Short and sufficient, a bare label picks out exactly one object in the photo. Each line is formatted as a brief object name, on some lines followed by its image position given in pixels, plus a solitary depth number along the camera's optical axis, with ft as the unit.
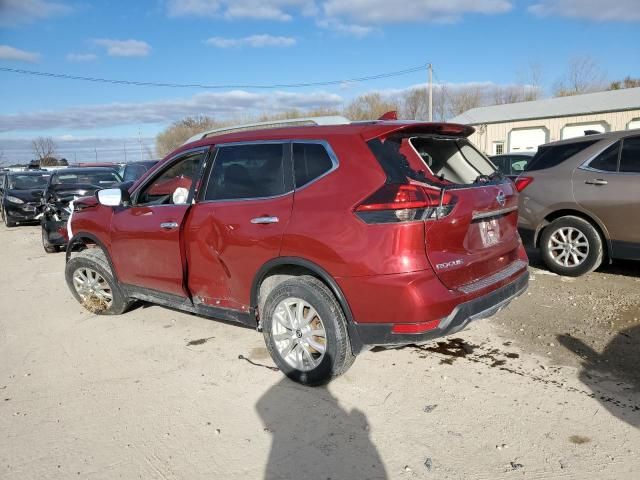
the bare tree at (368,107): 153.99
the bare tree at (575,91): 165.78
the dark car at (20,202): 47.75
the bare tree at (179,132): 204.23
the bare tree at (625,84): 166.91
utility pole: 95.19
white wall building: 98.32
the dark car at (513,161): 40.68
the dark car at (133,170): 48.01
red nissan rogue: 10.07
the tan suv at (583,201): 18.03
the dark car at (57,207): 31.45
